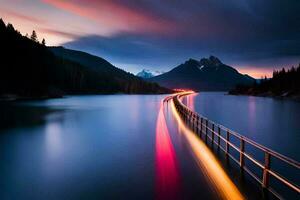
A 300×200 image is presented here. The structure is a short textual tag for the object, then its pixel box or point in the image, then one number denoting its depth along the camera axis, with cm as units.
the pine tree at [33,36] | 9929
